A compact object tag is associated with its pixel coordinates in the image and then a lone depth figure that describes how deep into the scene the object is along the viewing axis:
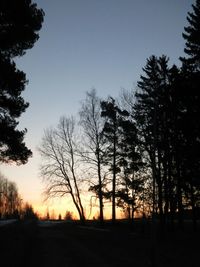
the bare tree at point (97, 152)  25.71
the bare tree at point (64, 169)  28.15
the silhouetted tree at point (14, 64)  12.15
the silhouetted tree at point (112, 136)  25.87
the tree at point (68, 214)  99.17
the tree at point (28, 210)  107.61
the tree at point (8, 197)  88.95
